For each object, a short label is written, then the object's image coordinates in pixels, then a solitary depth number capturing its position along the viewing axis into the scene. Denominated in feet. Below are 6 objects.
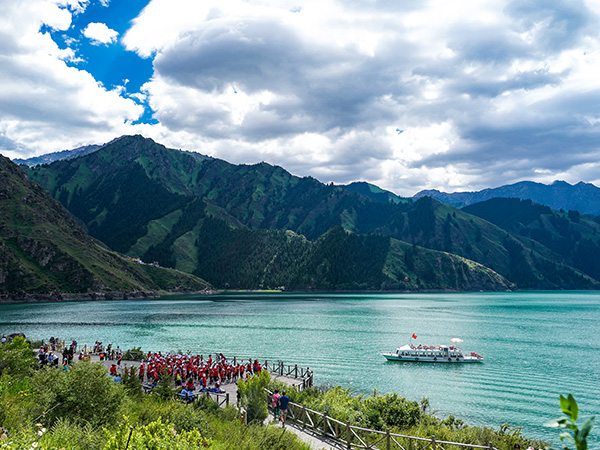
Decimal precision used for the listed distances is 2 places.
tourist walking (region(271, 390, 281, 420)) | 95.81
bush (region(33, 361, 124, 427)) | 63.82
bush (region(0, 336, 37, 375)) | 95.86
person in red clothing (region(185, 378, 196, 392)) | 114.91
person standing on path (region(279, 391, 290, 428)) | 93.16
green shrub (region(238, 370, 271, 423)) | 91.35
